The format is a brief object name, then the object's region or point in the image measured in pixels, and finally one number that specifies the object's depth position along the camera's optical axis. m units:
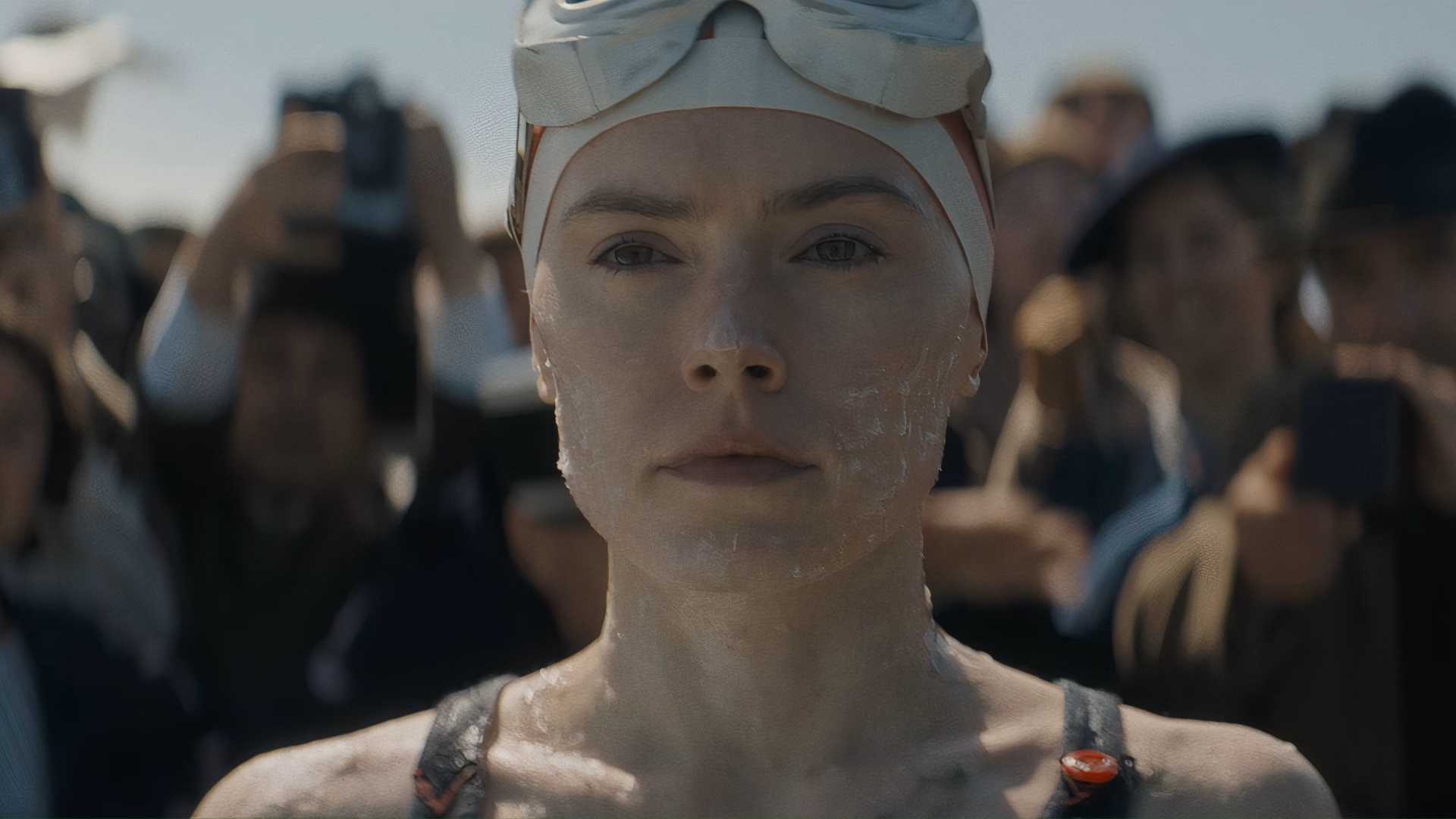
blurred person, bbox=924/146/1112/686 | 3.99
